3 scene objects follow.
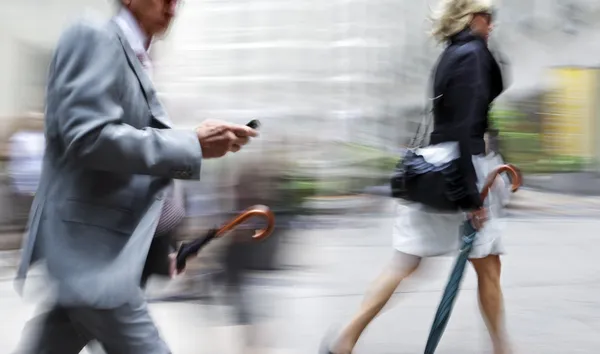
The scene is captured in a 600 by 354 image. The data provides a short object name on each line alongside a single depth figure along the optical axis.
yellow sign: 13.27
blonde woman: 4.48
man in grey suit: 2.45
